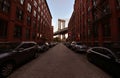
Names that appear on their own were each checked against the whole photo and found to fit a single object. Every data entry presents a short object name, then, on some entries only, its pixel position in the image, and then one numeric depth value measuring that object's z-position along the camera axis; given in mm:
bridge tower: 97766
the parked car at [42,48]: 9198
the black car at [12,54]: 2907
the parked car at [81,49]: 8608
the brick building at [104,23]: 7011
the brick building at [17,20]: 7797
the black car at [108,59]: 2816
